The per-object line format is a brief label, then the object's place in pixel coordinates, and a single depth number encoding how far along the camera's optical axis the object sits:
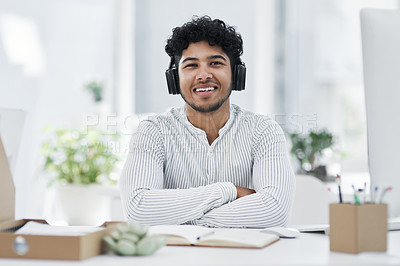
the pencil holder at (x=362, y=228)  2.47
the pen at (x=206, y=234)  2.73
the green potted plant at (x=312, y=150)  3.95
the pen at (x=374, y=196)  2.56
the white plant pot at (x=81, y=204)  4.26
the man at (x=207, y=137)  3.18
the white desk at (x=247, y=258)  2.28
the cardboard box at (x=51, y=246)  2.31
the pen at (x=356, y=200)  2.52
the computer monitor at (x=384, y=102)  2.84
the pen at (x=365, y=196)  2.55
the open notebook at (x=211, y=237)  2.70
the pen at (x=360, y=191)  2.50
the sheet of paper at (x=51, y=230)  2.55
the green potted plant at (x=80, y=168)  4.28
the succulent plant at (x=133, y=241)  2.41
